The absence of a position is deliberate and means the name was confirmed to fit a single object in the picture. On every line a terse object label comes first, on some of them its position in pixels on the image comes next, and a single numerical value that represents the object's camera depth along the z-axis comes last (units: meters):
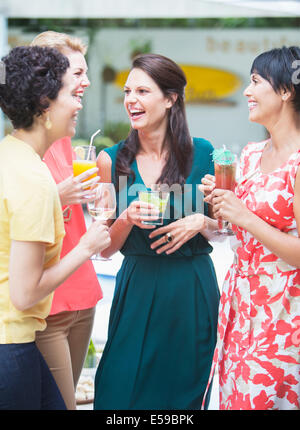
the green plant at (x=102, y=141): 11.59
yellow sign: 12.51
